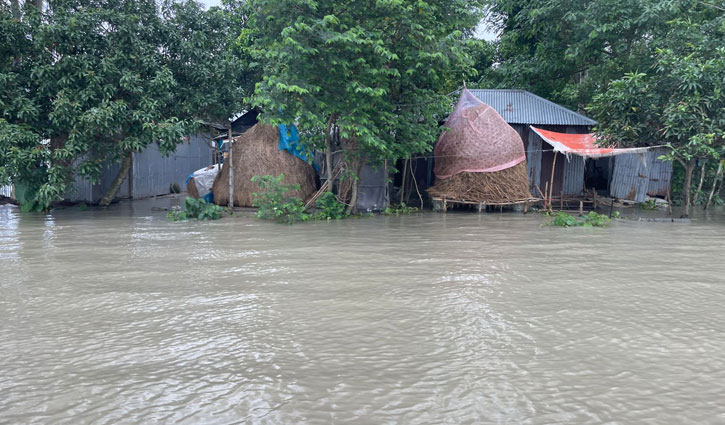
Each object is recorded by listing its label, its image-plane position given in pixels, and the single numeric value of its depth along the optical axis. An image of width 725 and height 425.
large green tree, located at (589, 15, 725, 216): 10.54
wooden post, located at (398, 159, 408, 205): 14.20
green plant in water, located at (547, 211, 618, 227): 10.29
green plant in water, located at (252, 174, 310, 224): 10.66
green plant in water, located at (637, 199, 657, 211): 15.02
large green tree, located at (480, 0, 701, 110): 14.18
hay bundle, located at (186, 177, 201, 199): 14.32
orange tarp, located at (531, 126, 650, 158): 12.16
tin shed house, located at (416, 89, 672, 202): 14.89
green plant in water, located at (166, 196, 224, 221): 11.12
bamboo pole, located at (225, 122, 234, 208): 12.38
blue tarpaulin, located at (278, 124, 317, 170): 12.57
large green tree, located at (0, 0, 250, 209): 10.64
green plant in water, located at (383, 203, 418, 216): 12.56
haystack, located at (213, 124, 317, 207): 12.55
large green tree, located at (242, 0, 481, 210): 9.95
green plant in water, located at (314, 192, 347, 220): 11.47
